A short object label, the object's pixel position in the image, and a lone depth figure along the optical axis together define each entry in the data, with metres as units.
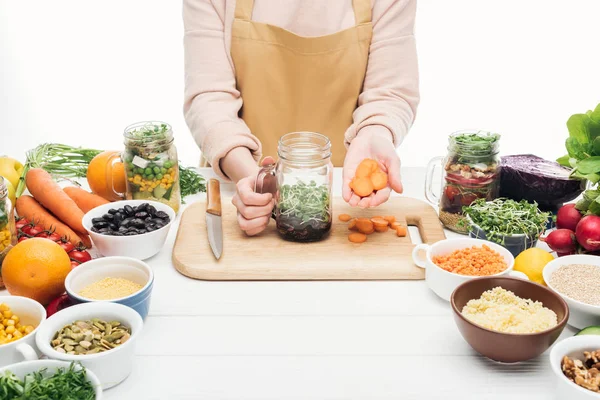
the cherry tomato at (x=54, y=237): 1.64
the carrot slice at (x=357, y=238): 1.75
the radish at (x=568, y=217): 1.62
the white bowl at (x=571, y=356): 1.12
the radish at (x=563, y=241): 1.59
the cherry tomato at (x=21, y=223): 1.71
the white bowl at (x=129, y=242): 1.63
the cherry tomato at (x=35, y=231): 1.68
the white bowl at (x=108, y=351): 1.20
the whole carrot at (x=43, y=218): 1.74
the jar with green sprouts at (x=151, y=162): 1.84
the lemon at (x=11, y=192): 1.87
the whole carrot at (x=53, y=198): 1.76
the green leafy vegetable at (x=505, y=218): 1.64
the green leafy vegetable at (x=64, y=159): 2.14
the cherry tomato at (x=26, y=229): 1.70
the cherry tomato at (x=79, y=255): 1.59
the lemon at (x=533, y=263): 1.50
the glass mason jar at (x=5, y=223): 1.50
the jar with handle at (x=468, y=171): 1.76
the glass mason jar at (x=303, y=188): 1.73
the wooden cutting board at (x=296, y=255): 1.63
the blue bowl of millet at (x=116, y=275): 1.41
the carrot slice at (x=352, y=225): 1.80
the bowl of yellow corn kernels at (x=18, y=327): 1.22
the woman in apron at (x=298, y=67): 2.19
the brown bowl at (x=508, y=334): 1.25
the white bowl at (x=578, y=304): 1.35
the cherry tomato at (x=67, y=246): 1.61
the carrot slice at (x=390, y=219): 1.83
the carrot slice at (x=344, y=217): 1.86
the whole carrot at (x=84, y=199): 1.88
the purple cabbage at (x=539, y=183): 1.78
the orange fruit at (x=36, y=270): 1.42
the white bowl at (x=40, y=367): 1.15
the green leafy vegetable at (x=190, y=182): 2.12
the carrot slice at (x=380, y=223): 1.80
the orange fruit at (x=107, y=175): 1.92
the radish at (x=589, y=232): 1.53
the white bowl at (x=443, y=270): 1.48
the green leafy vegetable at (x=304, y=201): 1.73
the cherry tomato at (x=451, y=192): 1.81
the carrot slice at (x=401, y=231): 1.78
